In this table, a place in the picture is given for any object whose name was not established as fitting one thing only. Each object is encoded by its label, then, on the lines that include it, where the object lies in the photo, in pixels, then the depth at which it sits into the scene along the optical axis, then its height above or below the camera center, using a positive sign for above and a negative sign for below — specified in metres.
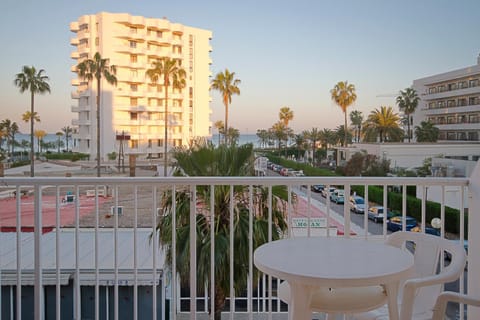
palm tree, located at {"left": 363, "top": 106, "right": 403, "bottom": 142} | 16.33 +1.15
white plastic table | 1.42 -0.43
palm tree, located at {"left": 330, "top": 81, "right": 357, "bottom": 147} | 19.41 +2.75
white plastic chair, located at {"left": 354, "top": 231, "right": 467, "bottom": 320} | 1.51 -0.49
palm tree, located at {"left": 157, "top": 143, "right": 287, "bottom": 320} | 4.96 -0.86
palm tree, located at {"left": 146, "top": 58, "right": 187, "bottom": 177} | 23.61 +4.58
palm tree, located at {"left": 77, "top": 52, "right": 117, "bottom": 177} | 22.05 +4.48
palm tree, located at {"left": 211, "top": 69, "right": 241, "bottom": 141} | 21.66 +3.55
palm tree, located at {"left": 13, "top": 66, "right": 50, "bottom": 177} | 16.36 +2.86
